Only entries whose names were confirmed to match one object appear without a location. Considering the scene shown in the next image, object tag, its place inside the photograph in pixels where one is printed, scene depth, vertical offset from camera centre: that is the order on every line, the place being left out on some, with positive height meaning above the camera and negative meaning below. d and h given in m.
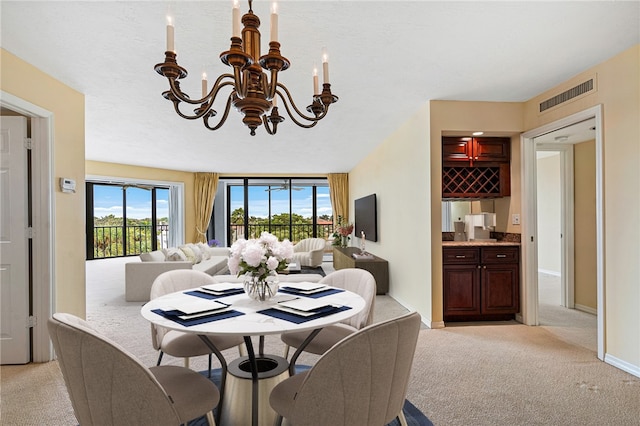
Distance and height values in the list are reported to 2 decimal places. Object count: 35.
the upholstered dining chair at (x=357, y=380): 1.23 -0.60
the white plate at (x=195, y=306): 1.66 -0.46
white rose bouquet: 1.80 -0.23
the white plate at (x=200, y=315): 1.58 -0.47
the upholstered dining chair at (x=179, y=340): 2.03 -0.76
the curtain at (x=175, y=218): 8.68 -0.12
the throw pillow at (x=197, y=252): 6.29 -0.71
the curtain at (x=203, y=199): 8.91 +0.34
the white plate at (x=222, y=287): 2.16 -0.47
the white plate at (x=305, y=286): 2.20 -0.48
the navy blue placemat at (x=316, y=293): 2.07 -0.49
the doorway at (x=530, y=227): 3.75 -0.18
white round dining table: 1.44 -0.48
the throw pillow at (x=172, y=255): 5.28 -0.64
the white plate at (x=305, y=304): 1.69 -0.47
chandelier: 1.43 +0.62
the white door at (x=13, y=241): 2.83 -0.21
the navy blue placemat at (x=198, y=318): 1.53 -0.47
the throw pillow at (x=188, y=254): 5.92 -0.69
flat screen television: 6.18 -0.10
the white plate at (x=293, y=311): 1.63 -0.47
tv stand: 5.26 -0.85
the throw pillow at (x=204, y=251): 6.84 -0.74
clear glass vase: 1.89 -0.40
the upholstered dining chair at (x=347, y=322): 2.08 -0.71
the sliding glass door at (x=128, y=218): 9.23 -0.13
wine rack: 4.13 +0.34
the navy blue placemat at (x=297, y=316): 1.57 -0.48
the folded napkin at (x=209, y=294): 2.03 -0.48
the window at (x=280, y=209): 9.60 +0.09
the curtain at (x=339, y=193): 9.27 +0.49
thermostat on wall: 3.06 +0.26
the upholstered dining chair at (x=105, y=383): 1.19 -0.58
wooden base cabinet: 3.78 -0.77
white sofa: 4.93 -0.85
